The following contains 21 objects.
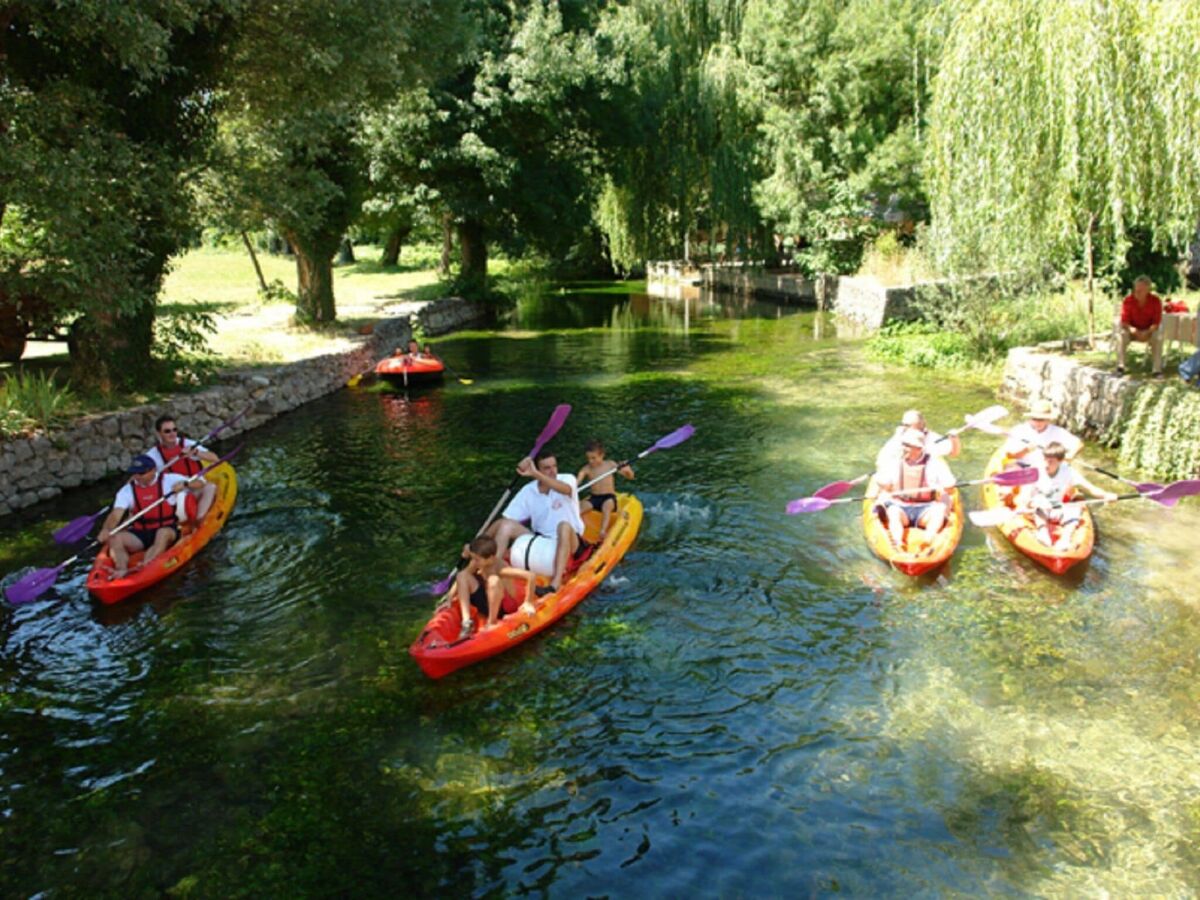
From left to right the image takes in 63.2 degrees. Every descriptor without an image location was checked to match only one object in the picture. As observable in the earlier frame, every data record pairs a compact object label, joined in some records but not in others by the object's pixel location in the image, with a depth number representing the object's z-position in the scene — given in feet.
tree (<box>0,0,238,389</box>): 36.55
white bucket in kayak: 27.43
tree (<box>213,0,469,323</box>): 48.96
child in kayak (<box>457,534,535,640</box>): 24.79
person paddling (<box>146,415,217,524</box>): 32.81
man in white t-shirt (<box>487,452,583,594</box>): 27.84
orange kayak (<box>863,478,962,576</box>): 29.40
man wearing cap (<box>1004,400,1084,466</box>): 32.42
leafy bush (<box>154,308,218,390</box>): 49.29
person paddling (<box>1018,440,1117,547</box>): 30.27
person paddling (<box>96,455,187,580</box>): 29.60
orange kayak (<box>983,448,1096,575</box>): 29.12
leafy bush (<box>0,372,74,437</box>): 37.81
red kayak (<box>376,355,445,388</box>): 61.00
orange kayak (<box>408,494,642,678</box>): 23.53
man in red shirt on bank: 41.45
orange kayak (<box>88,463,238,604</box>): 28.45
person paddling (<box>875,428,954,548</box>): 30.94
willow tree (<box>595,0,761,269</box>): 104.83
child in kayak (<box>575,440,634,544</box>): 32.14
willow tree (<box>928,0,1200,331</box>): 33.81
